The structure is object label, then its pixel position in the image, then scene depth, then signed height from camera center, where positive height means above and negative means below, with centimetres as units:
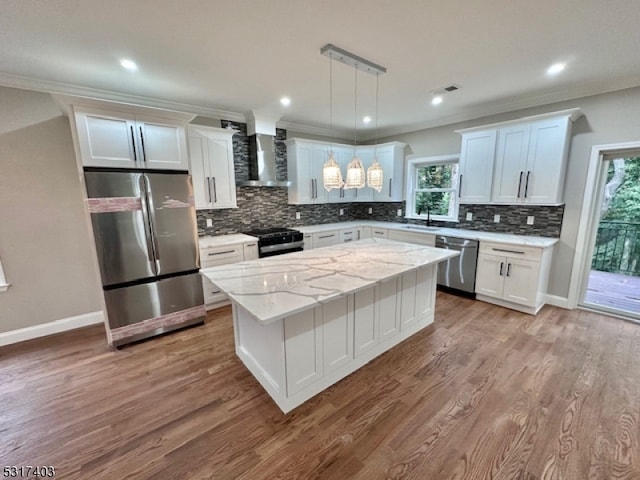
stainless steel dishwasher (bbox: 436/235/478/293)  385 -108
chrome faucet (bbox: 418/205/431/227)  493 -42
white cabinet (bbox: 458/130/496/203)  381 +38
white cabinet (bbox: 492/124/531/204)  351 +38
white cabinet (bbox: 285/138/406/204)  467 +45
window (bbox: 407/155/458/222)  470 +9
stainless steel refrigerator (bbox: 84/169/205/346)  261 -55
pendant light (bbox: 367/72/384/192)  268 +17
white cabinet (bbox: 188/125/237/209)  357 +39
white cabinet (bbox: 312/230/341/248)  463 -77
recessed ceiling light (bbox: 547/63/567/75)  258 +119
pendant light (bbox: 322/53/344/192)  247 +17
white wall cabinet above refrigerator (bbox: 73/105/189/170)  247 +56
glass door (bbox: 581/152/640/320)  330 -68
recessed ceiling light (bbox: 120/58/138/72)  239 +119
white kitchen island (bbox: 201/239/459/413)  185 -95
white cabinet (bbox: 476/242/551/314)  334 -108
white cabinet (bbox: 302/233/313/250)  448 -76
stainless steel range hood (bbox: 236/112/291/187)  406 +64
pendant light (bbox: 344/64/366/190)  254 +17
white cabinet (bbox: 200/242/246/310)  348 -83
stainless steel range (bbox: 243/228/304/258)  391 -69
